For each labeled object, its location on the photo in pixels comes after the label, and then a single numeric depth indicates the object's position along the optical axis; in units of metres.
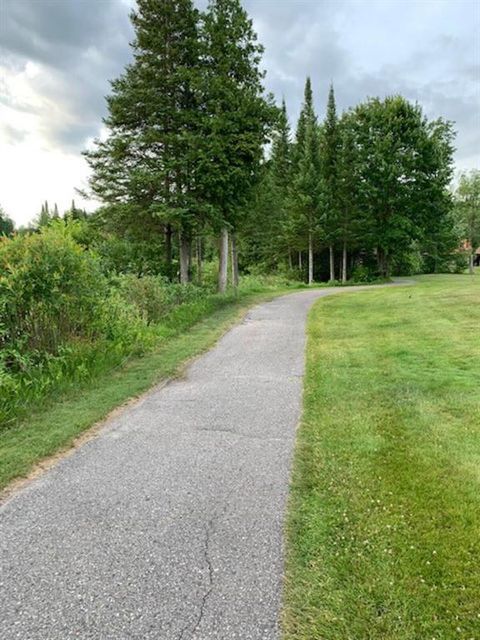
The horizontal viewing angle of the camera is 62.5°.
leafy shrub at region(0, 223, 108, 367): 4.83
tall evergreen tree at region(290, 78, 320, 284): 24.66
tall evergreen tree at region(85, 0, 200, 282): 12.80
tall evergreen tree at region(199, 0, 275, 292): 12.43
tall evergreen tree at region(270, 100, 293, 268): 27.96
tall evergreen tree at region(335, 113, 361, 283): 26.36
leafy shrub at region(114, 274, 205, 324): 8.59
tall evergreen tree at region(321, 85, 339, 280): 26.25
